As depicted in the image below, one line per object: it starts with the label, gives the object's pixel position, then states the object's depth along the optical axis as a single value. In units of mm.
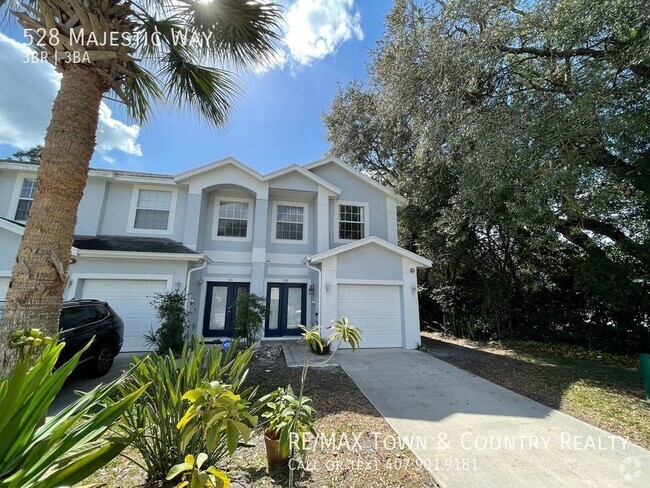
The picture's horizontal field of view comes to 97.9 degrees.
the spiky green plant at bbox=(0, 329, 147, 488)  1561
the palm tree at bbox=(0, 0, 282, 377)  3100
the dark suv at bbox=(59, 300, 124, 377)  5965
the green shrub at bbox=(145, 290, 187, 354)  8764
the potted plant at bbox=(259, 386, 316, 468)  2904
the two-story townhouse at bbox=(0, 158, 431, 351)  9672
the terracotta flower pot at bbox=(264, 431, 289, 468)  3381
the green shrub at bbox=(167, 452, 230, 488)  1986
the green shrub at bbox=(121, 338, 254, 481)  2869
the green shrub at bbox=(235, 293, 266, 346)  9375
